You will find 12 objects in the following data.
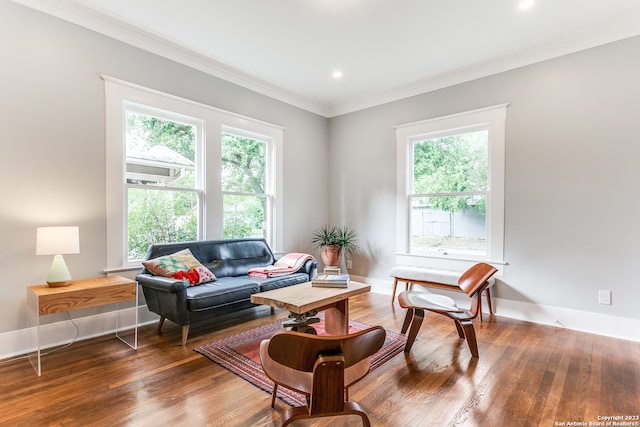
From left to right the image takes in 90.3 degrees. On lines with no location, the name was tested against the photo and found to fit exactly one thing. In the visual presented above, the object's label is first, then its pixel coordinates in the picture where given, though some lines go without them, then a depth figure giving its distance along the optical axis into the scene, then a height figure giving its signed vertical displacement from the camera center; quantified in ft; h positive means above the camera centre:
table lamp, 8.14 -0.86
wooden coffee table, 7.60 -2.17
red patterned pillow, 9.87 -1.77
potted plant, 15.56 -1.51
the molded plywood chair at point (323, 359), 4.11 -2.00
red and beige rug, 7.10 -3.84
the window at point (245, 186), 13.74 +1.22
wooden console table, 7.72 -2.13
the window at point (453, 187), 12.54 +1.11
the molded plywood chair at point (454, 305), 8.47 -2.59
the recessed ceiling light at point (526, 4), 8.93 +5.93
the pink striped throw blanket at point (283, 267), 12.01 -2.16
